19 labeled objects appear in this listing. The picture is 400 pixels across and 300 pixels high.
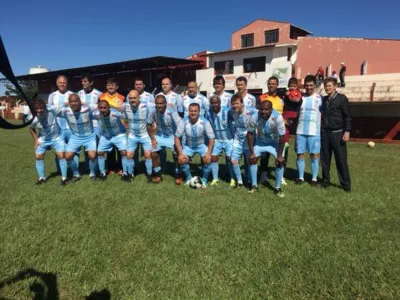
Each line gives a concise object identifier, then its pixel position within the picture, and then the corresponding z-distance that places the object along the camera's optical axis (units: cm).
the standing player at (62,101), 709
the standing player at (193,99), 693
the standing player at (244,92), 653
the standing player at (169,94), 716
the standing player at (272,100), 662
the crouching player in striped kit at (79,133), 685
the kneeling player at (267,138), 582
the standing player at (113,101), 731
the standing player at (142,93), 718
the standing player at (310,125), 627
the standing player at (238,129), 612
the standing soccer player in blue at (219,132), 648
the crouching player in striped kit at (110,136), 696
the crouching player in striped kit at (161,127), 686
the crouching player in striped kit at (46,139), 678
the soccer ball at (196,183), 630
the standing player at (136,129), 693
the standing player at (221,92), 670
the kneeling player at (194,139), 639
